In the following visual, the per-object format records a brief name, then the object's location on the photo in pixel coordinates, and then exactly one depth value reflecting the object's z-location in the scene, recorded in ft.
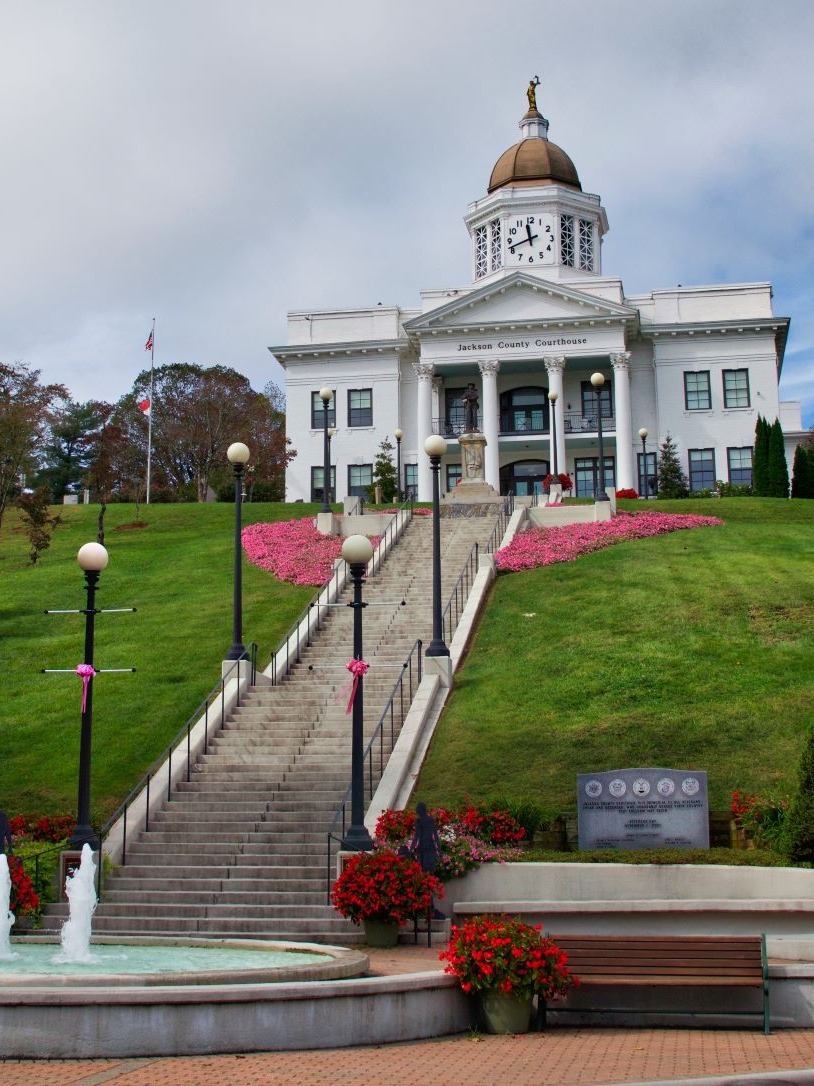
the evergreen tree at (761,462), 180.34
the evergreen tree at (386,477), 181.98
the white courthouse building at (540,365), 210.18
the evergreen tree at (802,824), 49.07
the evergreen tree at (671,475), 185.87
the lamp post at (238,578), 80.43
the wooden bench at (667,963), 38.78
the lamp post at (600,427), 126.50
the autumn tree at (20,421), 132.36
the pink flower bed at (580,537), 112.88
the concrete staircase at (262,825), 53.11
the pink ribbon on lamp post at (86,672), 56.49
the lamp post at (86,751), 54.90
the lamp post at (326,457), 128.98
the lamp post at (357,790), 54.70
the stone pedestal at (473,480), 142.41
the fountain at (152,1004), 31.65
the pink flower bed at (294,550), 115.75
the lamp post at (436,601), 81.71
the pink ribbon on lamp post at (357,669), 56.95
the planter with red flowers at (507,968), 37.73
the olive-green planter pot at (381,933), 49.28
